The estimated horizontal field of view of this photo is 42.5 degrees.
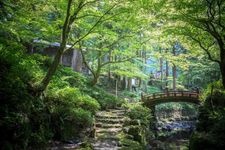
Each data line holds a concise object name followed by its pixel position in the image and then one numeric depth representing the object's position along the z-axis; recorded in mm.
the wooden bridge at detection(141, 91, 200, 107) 25736
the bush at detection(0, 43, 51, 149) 8727
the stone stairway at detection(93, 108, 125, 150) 13996
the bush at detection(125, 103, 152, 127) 19688
